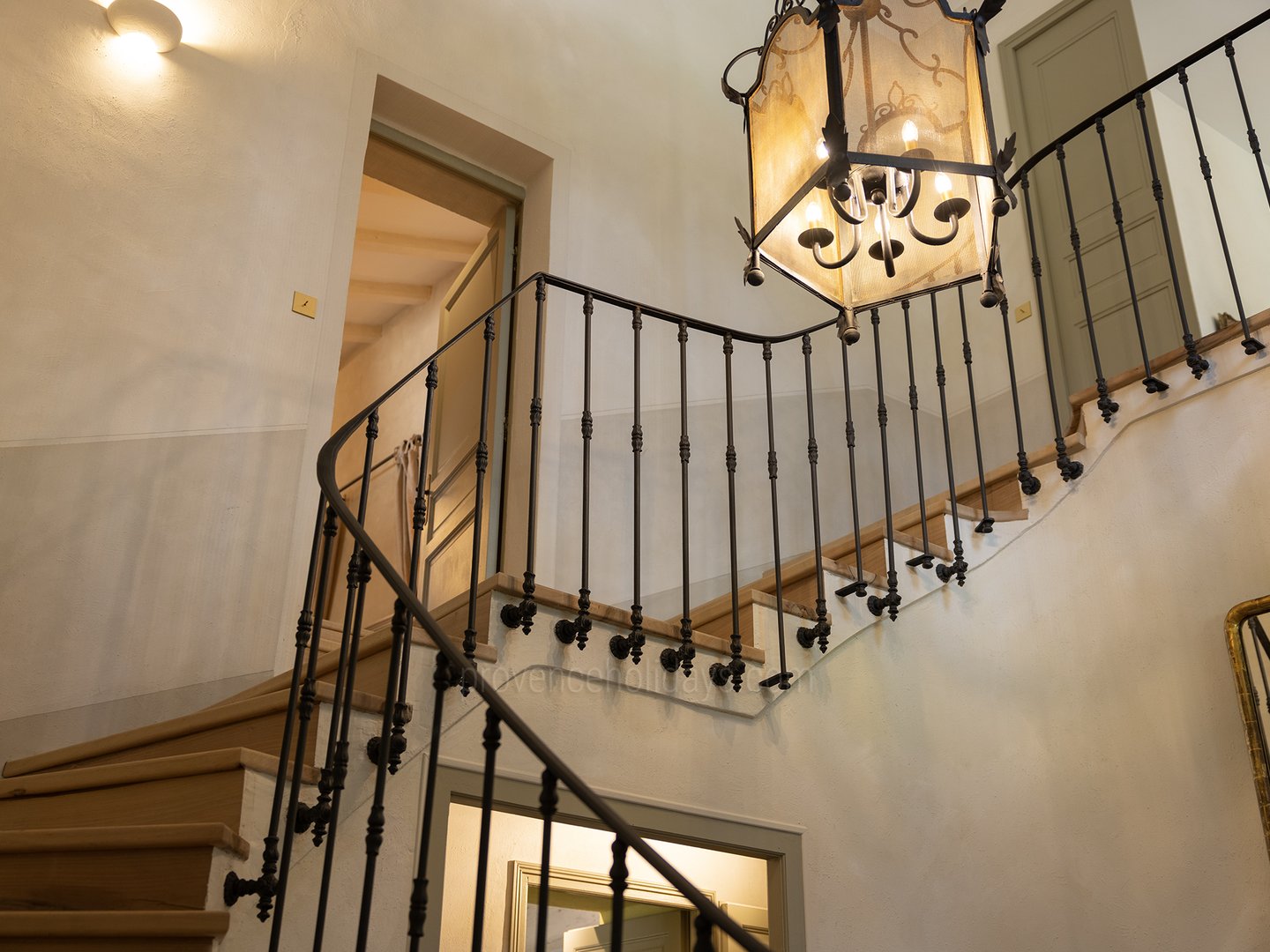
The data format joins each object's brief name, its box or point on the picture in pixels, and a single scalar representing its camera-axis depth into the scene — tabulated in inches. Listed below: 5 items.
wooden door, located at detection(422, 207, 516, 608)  184.4
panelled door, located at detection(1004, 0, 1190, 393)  201.8
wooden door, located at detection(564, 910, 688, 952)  161.5
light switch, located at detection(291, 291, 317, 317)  158.7
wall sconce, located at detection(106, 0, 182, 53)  151.9
